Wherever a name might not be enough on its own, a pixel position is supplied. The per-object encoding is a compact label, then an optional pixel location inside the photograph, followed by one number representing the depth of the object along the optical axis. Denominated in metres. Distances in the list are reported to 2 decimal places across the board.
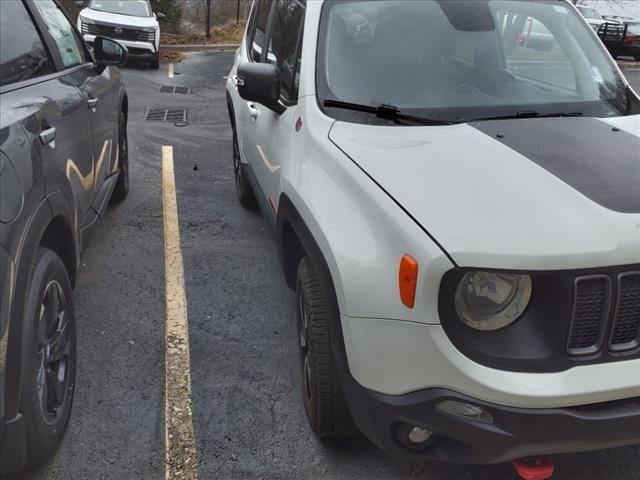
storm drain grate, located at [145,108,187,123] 8.88
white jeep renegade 1.88
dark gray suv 2.01
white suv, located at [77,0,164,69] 13.42
